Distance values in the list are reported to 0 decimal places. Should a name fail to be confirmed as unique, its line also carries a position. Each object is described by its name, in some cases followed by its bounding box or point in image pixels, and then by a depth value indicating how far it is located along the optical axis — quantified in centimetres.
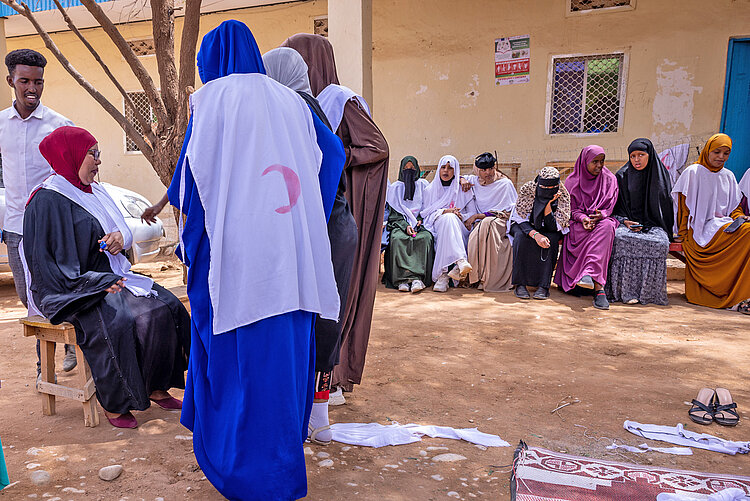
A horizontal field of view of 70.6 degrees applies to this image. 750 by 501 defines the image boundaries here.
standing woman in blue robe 187
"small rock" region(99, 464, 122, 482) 218
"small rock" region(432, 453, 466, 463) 237
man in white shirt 323
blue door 718
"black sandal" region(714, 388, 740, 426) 275
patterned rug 204
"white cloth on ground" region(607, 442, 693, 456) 245
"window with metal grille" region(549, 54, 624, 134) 778
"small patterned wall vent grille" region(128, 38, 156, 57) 994
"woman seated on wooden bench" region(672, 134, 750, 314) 549
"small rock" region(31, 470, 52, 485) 216
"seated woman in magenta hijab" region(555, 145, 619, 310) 568
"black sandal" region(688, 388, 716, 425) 276
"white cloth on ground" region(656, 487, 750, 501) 198
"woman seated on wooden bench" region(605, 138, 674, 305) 563
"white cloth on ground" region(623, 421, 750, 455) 248
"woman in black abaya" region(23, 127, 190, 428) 261
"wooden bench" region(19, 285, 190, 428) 268
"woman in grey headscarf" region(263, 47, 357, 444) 228
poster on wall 802
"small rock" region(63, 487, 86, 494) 209
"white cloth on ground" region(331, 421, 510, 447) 252
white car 667
